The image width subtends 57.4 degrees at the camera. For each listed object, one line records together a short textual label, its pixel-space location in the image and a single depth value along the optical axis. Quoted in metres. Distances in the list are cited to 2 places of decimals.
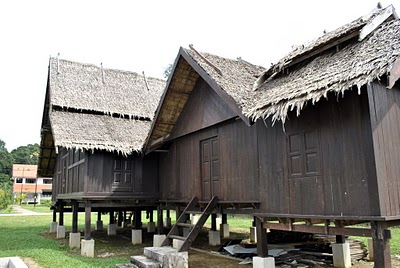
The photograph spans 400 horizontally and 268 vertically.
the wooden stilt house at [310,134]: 5.52
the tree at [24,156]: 71.51
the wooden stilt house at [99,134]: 11.81
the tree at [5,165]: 59.00
